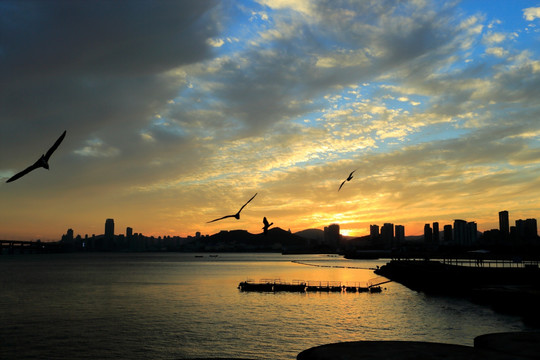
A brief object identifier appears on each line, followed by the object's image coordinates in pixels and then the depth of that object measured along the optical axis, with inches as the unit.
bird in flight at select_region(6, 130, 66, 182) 499.3
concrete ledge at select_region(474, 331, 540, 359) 826.8
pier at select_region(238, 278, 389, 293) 4099.9
